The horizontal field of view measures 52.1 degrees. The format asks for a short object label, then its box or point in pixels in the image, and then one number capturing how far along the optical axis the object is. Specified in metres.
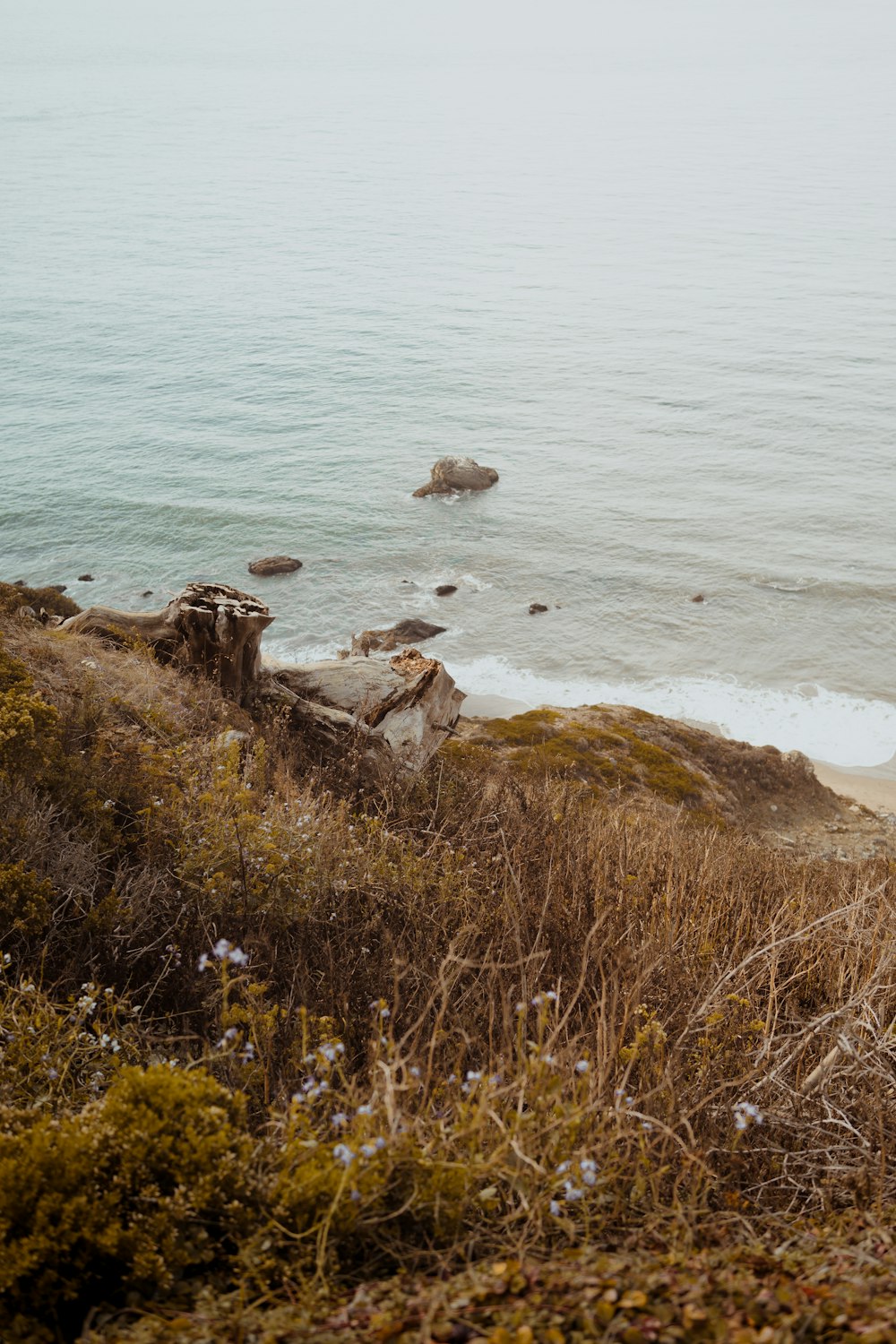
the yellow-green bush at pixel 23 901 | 4.71
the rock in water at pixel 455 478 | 33.41
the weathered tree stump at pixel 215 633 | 10.68
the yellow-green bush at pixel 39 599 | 11.91
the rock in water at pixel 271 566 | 28.06
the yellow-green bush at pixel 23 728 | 5.80
